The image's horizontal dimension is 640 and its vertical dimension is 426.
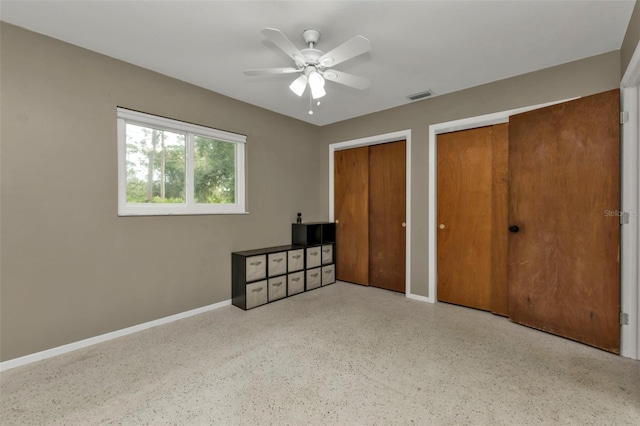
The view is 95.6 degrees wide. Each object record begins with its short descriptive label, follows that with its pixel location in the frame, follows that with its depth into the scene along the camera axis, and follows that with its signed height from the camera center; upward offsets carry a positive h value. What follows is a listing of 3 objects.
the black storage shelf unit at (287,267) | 3.34 -0.72
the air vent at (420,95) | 3.31 +1.35
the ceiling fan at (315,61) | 1.79 +1.04
